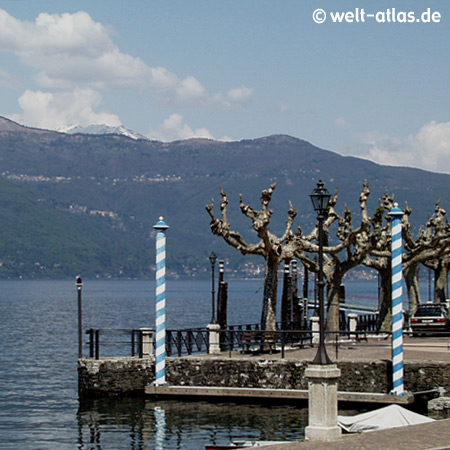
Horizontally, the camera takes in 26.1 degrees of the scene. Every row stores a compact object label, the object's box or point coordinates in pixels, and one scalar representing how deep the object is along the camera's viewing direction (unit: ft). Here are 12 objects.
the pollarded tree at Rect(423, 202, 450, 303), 192.95
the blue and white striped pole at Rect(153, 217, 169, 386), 113.19
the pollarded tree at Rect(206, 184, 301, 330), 137.08
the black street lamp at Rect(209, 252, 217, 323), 164.49
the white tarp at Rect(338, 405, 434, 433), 76.89
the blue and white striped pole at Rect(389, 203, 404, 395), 104.58
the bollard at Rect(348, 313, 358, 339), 156.68
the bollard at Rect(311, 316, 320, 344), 134.31
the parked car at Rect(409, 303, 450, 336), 166.61
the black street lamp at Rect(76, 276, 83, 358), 124.00
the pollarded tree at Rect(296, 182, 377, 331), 147.23
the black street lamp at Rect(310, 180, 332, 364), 71.31
